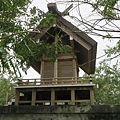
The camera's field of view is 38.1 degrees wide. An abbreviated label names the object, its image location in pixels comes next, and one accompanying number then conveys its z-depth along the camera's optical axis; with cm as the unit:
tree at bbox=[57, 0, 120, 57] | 284
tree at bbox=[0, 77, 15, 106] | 1256
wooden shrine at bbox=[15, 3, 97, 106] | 789
